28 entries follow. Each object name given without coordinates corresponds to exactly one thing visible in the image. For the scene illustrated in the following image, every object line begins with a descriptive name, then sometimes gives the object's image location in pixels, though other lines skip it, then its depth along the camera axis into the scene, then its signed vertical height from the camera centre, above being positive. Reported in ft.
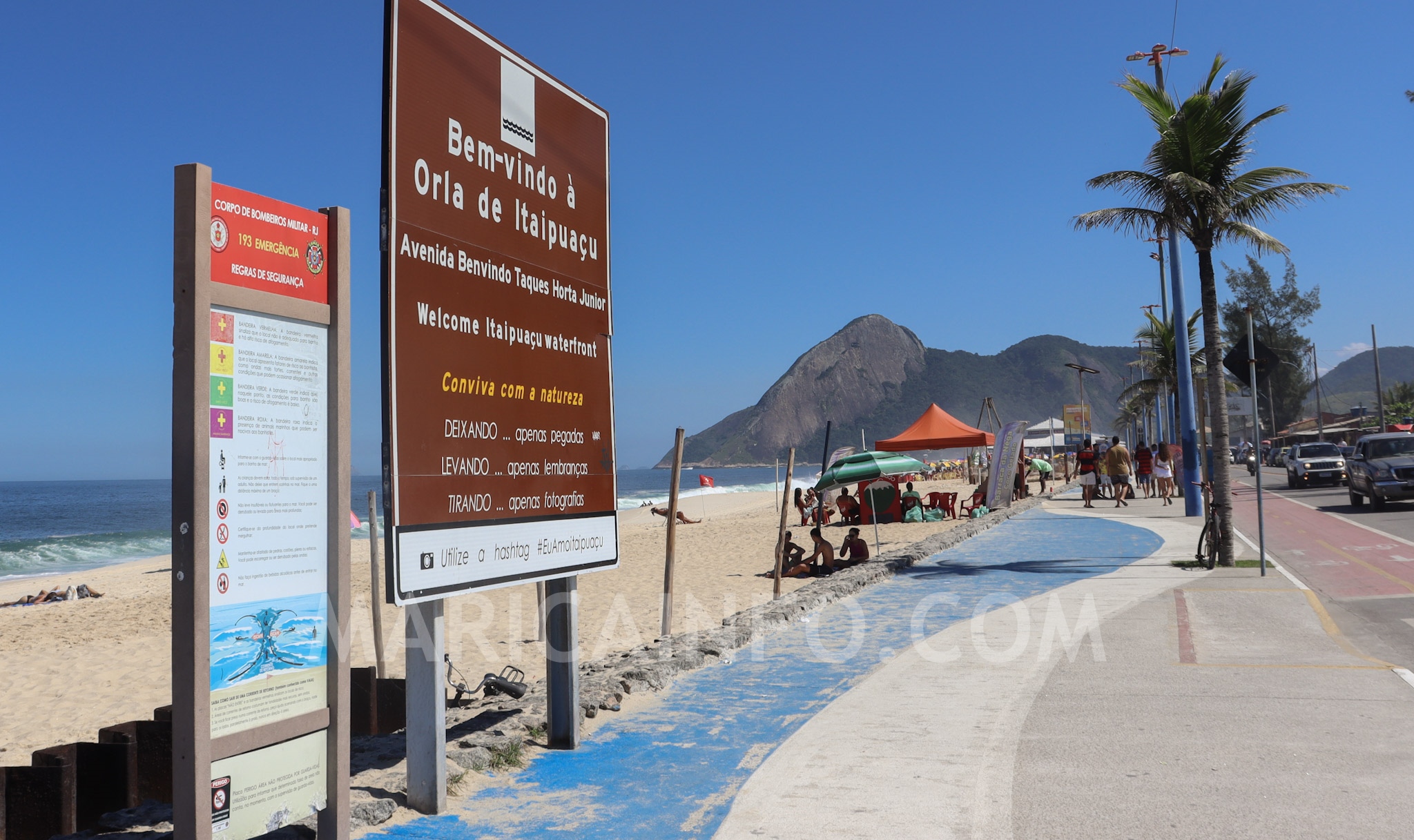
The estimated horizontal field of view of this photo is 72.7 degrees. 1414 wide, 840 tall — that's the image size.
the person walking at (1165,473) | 86.17 -1.41
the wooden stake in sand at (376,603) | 27.55 -3.72
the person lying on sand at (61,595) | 71.10 -8.39
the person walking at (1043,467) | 121.16 -0.96
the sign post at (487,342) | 13.83 +2.16
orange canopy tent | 82.94 +2.36
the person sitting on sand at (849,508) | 78.54 -3.52
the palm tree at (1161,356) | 126.93 +14.84
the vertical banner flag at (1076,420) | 157.58 +6.90
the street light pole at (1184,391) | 70.18 +4.99
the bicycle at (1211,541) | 41.63 -3.71
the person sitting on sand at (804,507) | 84.43 -3.68
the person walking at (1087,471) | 85.76 -1.04
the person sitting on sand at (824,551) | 48.44 -4.34
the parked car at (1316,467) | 104.06 -1.40
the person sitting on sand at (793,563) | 50.03 -5.07
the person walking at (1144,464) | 91.81 -0.59
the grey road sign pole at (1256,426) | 38.80 +1.17
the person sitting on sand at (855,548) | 48.83 -4.25
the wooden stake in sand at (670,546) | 29.58 -2.48
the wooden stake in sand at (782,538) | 38.27 -2.99
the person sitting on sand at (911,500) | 82.53 -3.18
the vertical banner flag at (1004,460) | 82.89 +0.07
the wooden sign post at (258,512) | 10.39 -0.39
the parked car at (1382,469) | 68.08 -1.22
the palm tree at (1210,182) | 42.06 +12.21
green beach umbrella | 53.98 -0.23
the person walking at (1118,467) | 85.10 -0.81
